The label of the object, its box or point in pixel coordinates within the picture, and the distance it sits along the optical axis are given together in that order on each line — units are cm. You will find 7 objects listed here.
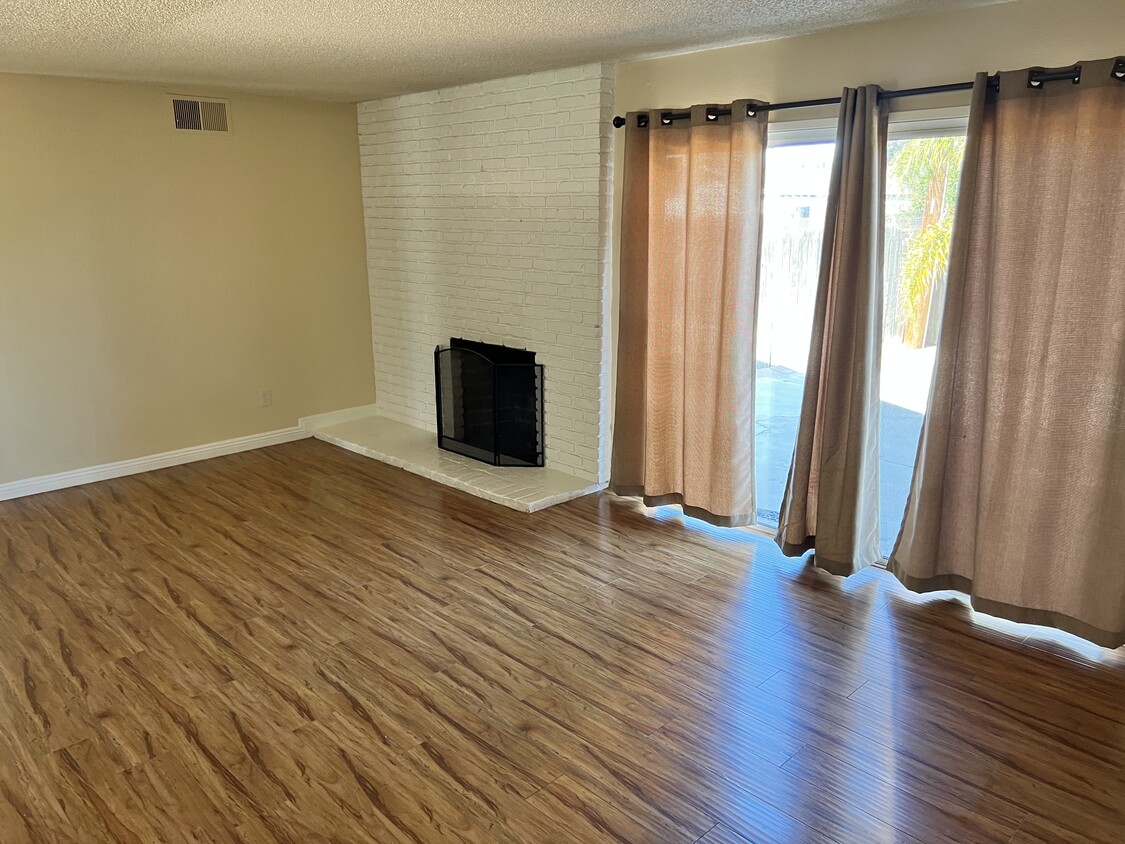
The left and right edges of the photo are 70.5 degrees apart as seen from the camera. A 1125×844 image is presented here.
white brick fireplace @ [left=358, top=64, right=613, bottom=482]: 444
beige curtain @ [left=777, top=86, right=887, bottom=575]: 324
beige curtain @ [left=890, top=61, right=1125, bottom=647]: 273
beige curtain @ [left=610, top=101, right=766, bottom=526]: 376
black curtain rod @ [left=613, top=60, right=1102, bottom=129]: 269
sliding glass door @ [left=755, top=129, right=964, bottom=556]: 324
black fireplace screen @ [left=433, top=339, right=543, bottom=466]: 495
